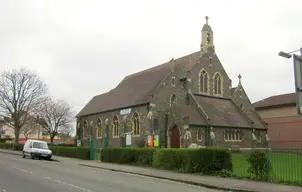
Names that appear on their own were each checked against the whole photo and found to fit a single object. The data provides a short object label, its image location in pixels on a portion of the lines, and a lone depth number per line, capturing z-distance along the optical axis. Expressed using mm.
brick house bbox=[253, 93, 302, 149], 48225
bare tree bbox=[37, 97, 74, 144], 57531
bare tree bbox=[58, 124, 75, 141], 77638
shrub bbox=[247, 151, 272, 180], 14923
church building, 37750
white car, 31172
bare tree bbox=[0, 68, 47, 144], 52344
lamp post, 8125
